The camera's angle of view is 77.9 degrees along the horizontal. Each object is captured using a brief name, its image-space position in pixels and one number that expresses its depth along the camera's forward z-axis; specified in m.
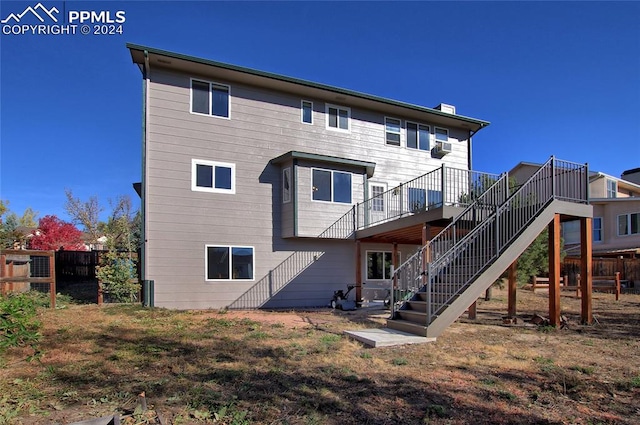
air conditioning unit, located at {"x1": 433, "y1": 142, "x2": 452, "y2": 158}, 16.53
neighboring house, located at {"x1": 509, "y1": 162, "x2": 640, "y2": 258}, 23.78
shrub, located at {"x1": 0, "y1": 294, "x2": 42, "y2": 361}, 4.65
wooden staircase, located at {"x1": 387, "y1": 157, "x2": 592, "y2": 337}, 7.75
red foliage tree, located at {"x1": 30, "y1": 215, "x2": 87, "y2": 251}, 25.58
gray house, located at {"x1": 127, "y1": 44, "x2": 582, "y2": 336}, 11.85
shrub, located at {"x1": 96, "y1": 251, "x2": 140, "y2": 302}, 11.95
